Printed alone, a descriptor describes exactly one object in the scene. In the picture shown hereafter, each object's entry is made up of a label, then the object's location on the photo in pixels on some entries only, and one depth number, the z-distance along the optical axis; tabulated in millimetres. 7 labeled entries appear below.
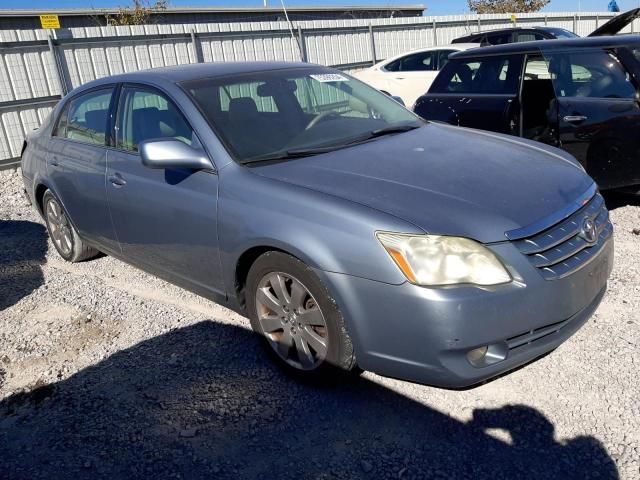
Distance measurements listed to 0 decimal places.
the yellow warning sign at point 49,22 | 9153
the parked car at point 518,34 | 12547
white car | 10883
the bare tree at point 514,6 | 32812
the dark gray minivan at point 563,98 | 4723
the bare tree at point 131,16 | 17219
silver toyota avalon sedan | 2371
